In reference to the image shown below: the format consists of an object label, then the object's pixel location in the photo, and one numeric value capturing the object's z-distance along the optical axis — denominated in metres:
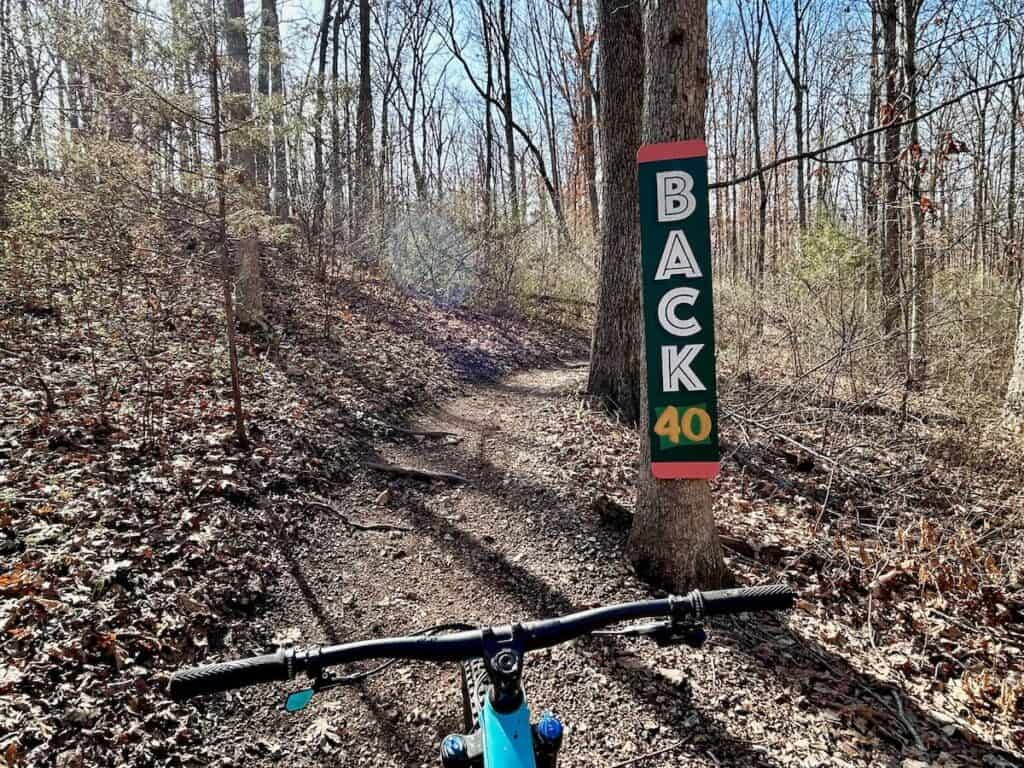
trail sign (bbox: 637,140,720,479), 3.19
